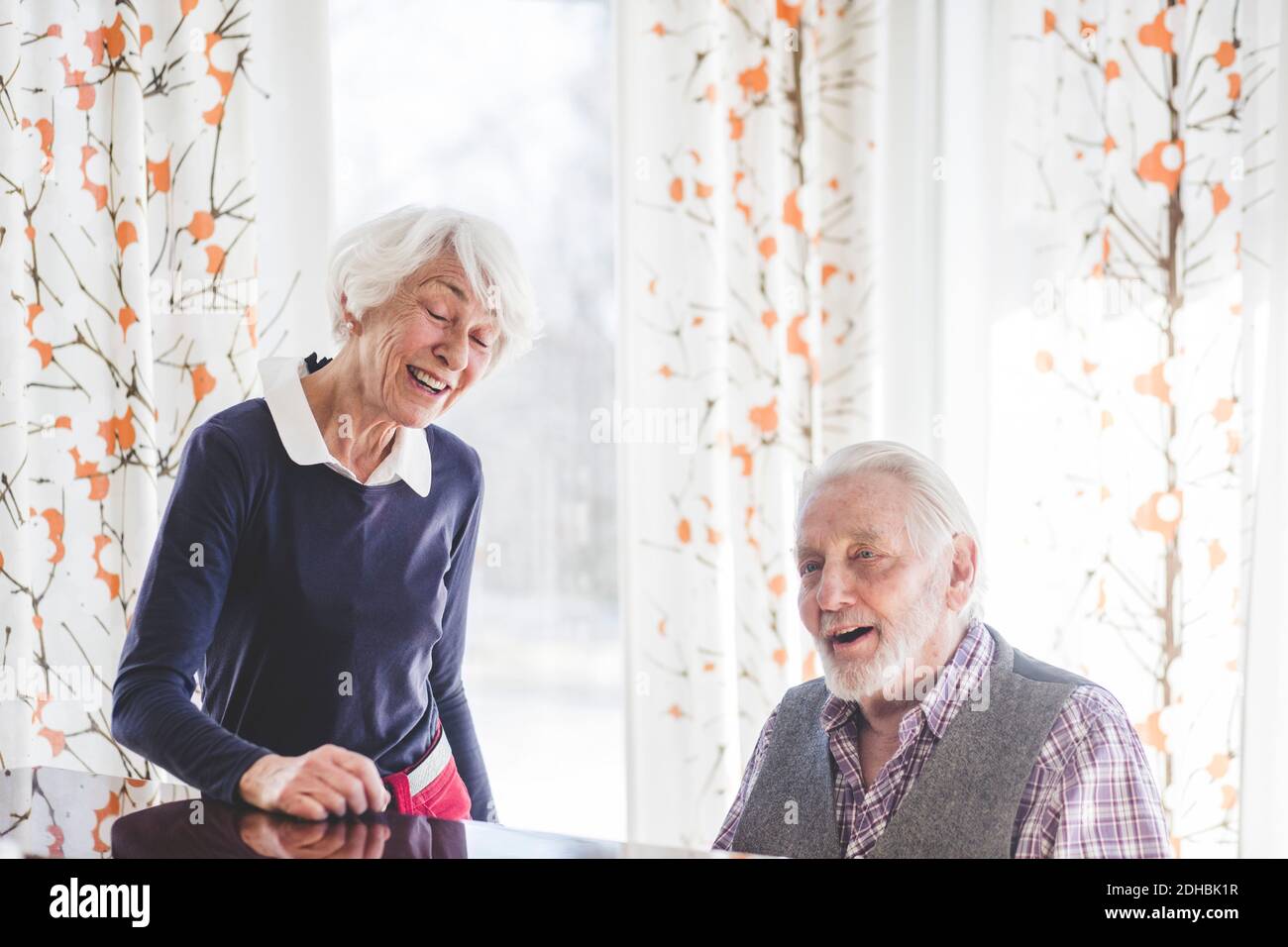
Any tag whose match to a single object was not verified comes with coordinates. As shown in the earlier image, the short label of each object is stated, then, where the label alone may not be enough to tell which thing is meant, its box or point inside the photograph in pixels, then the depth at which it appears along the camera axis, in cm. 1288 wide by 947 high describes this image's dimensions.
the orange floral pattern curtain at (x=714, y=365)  255
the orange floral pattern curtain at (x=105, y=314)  224
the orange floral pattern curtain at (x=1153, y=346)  260
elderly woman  166
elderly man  141
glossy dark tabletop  117
